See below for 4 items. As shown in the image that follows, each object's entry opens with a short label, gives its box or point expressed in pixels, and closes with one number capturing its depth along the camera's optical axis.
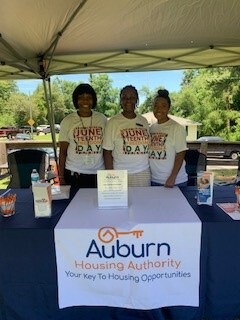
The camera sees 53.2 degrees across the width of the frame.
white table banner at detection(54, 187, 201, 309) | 1.02
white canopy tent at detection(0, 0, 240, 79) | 1.59
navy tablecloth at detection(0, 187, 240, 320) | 1.04
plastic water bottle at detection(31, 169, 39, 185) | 1.26
